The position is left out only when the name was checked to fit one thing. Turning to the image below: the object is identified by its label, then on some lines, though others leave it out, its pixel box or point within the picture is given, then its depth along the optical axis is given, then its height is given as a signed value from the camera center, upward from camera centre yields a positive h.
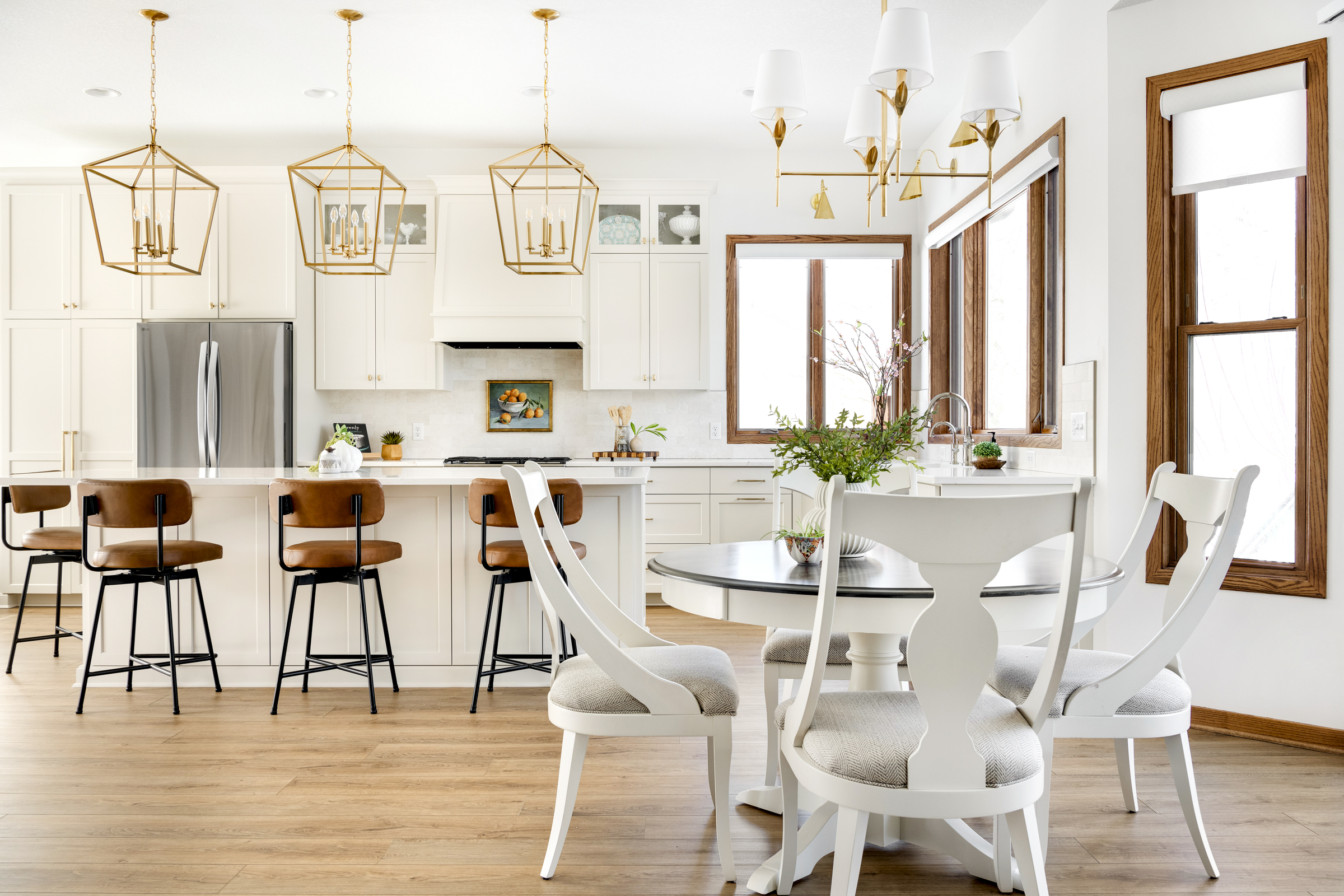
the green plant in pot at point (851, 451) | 1.99 -0.01
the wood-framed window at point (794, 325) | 5.74 +0.82
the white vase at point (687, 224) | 5.40 +1.40
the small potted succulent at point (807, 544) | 1.91 -0.22
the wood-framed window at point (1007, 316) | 3.85 +0.68
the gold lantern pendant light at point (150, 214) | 5.18 +1.42
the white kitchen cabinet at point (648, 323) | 5.42 +0.78
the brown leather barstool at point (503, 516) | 3.09 -0.25
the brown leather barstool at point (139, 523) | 3.09 -0.27
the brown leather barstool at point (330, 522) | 3.09 -0.27
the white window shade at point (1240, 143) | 2.78 +1.02
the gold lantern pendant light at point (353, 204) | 5.30 +1.57
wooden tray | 5.49 -0.06
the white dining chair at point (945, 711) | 1.33 -0.46
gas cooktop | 5.45 -0.09
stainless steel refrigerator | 5.04 +0.29
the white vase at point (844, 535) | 1.97 -0.18
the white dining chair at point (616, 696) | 1.79 -0.54
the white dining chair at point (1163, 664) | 1.77 -0.50
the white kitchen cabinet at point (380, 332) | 5.44 +0.74
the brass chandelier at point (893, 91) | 2.06 +1.01
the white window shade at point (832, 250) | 5.63 +1.29
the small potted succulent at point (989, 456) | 3.80 -0.05
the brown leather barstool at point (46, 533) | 3.46 -0.37
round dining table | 1.56 -0.29
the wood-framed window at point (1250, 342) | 2.75 +0.36
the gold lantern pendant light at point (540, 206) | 5.27 +1.51
